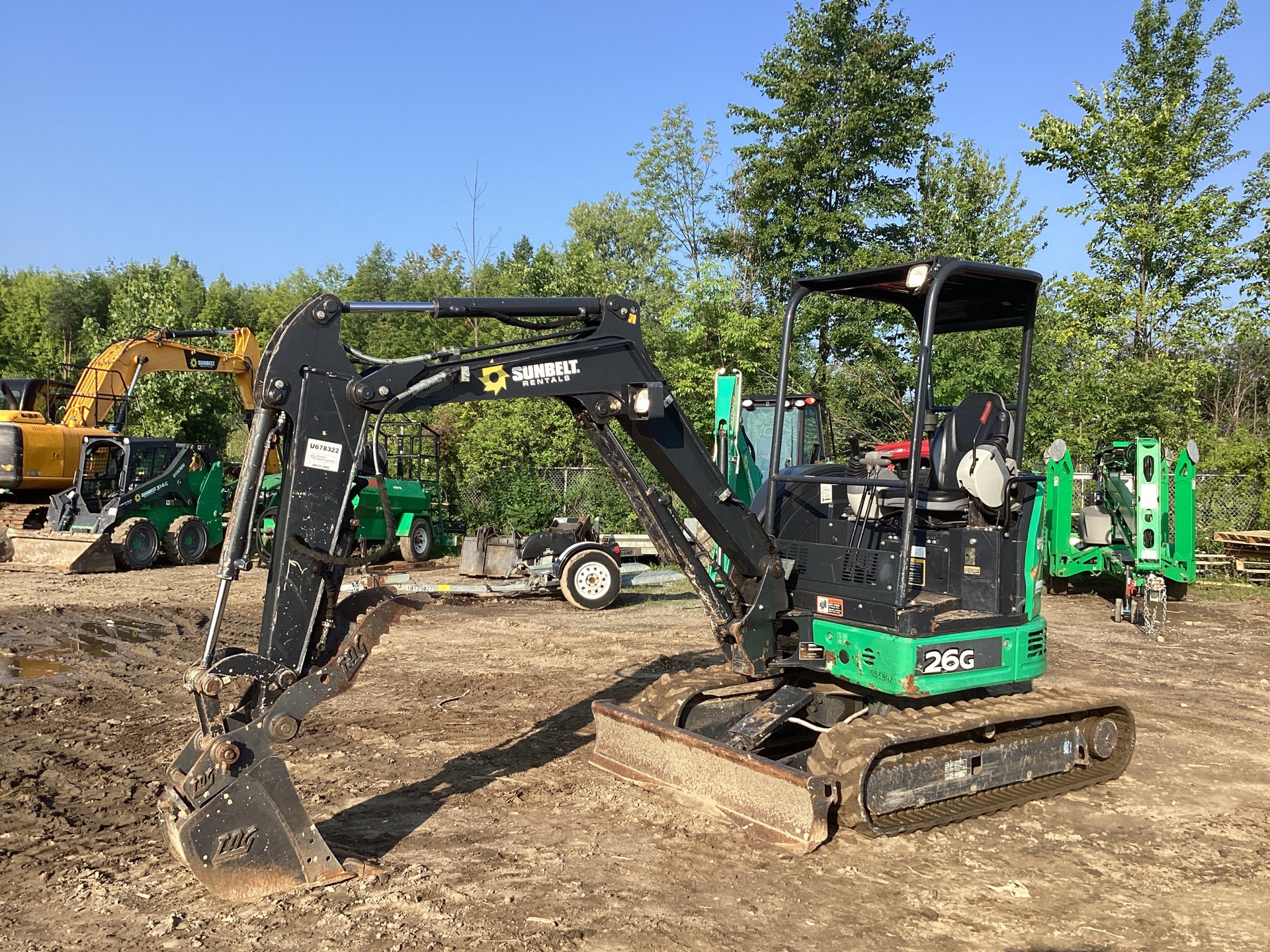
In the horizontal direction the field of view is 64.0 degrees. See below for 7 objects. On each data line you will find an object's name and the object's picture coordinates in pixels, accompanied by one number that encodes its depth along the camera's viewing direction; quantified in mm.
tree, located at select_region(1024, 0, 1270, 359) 19766
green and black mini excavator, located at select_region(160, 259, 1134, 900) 4512
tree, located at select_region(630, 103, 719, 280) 33625
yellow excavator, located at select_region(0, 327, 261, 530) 17812
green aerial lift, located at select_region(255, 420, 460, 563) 17016
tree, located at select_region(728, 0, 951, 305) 24484
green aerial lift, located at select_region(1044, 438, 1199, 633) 12859
